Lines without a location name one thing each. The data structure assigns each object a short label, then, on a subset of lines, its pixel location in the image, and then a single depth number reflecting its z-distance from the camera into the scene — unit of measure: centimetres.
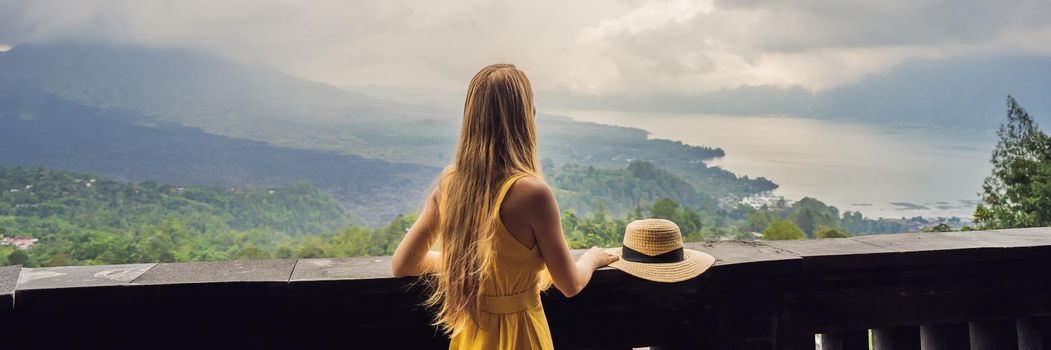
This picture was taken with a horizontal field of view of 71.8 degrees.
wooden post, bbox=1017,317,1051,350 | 233
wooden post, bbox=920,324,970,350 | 221
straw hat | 187
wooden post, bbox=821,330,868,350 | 213
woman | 156
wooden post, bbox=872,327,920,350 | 218
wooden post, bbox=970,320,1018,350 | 227
